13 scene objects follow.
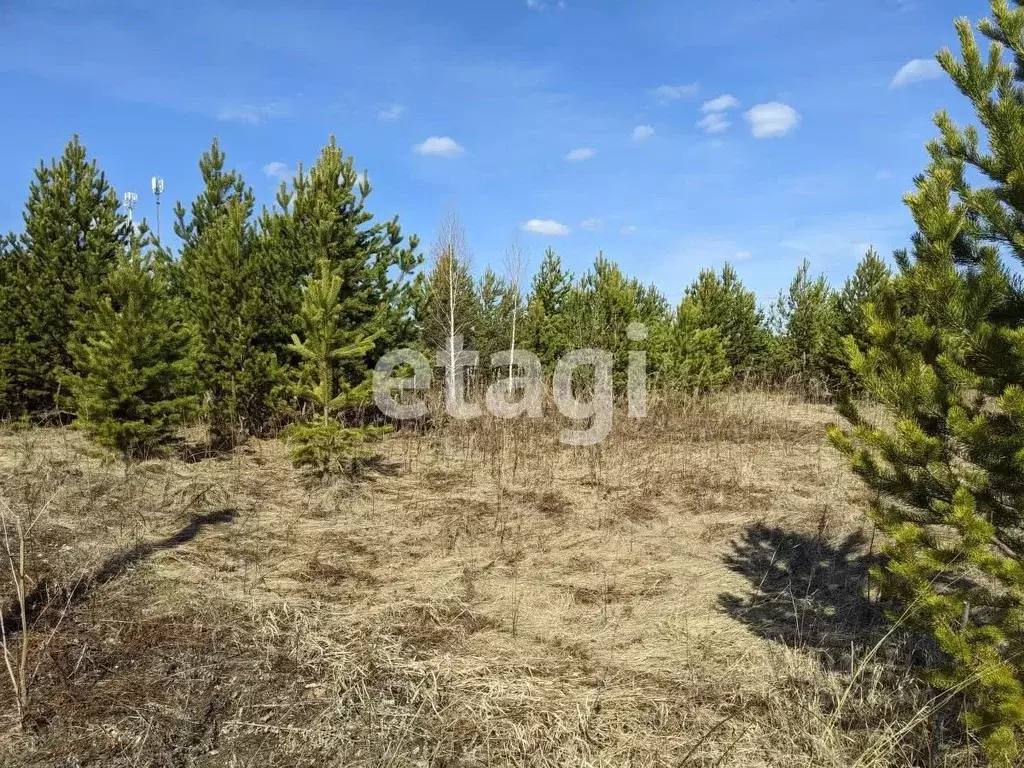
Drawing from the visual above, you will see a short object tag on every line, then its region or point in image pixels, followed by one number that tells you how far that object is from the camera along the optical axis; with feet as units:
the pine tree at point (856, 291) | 51.11
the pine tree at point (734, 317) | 60.44
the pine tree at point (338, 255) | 35.32
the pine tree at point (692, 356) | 49.93
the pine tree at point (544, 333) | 53.26
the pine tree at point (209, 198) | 45.09
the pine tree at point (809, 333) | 58.23
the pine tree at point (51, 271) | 37.19
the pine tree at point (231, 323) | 35.91
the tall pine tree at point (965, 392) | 9.41
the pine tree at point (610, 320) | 48.26
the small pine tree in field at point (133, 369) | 27.96
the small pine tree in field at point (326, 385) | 27.84
